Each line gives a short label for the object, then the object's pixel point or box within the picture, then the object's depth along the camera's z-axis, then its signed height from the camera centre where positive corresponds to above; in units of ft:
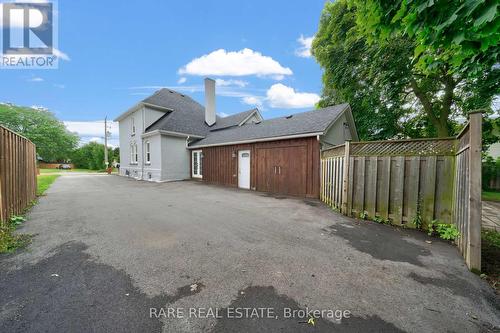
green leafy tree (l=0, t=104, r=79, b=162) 109.40 +19.17
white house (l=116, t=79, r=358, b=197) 28.81 +3.67
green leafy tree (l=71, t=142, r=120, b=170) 96.40 +2.71
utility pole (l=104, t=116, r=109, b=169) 84.64 +11.76
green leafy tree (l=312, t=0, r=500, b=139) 29.68 +14.69
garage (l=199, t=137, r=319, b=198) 27.53 -0.72
